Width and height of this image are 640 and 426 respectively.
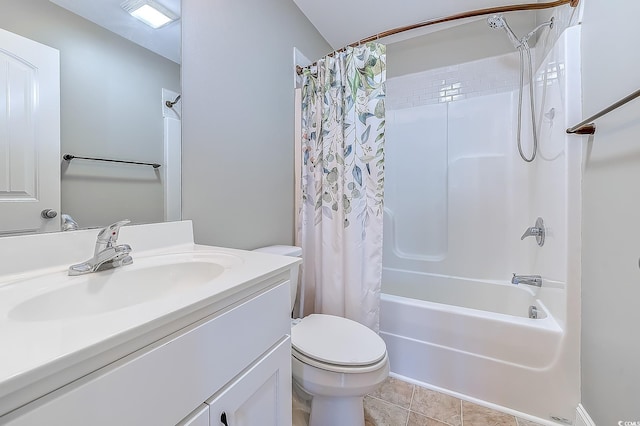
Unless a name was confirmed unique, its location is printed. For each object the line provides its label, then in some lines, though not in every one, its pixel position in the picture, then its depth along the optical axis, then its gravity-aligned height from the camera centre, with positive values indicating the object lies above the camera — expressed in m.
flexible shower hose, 1.62 +0.66
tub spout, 1.50 -0.39
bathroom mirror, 0.76 +0.35
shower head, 1.52 +1.07
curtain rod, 1.36 +1.06
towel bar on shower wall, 0.96 +0.34
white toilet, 0.99 -0.58
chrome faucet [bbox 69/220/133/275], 0.70 -0.12
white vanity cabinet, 0.36 -0.29
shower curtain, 1.46 +0.18
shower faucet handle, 1.53 -0.12
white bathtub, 1.21 -0.69
